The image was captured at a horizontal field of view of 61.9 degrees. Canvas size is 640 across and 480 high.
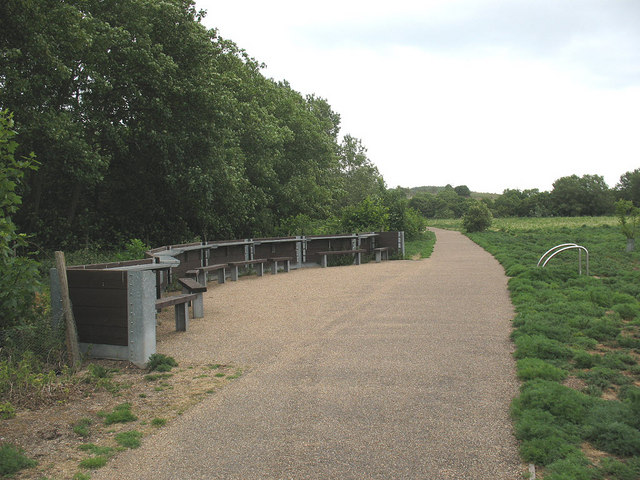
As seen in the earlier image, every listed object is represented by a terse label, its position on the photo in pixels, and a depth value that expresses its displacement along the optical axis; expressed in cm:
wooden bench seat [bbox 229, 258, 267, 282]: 1401
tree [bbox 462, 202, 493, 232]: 5516
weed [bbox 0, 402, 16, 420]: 413
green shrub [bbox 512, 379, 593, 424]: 383
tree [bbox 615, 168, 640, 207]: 9262
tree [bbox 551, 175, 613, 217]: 9178
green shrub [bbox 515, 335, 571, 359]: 555
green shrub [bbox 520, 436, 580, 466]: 322
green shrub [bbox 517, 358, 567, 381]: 480
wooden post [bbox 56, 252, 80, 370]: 546
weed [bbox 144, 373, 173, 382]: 525
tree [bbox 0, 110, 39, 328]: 495
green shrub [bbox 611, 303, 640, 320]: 761
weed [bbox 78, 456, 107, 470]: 333
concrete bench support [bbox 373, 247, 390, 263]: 1916
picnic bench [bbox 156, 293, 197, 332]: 752
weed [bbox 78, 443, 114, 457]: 352
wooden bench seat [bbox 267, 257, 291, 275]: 1562
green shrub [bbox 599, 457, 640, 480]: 298
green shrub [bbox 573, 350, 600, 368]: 521
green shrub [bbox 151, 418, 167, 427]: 404
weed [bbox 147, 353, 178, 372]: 556
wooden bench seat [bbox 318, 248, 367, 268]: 1759
